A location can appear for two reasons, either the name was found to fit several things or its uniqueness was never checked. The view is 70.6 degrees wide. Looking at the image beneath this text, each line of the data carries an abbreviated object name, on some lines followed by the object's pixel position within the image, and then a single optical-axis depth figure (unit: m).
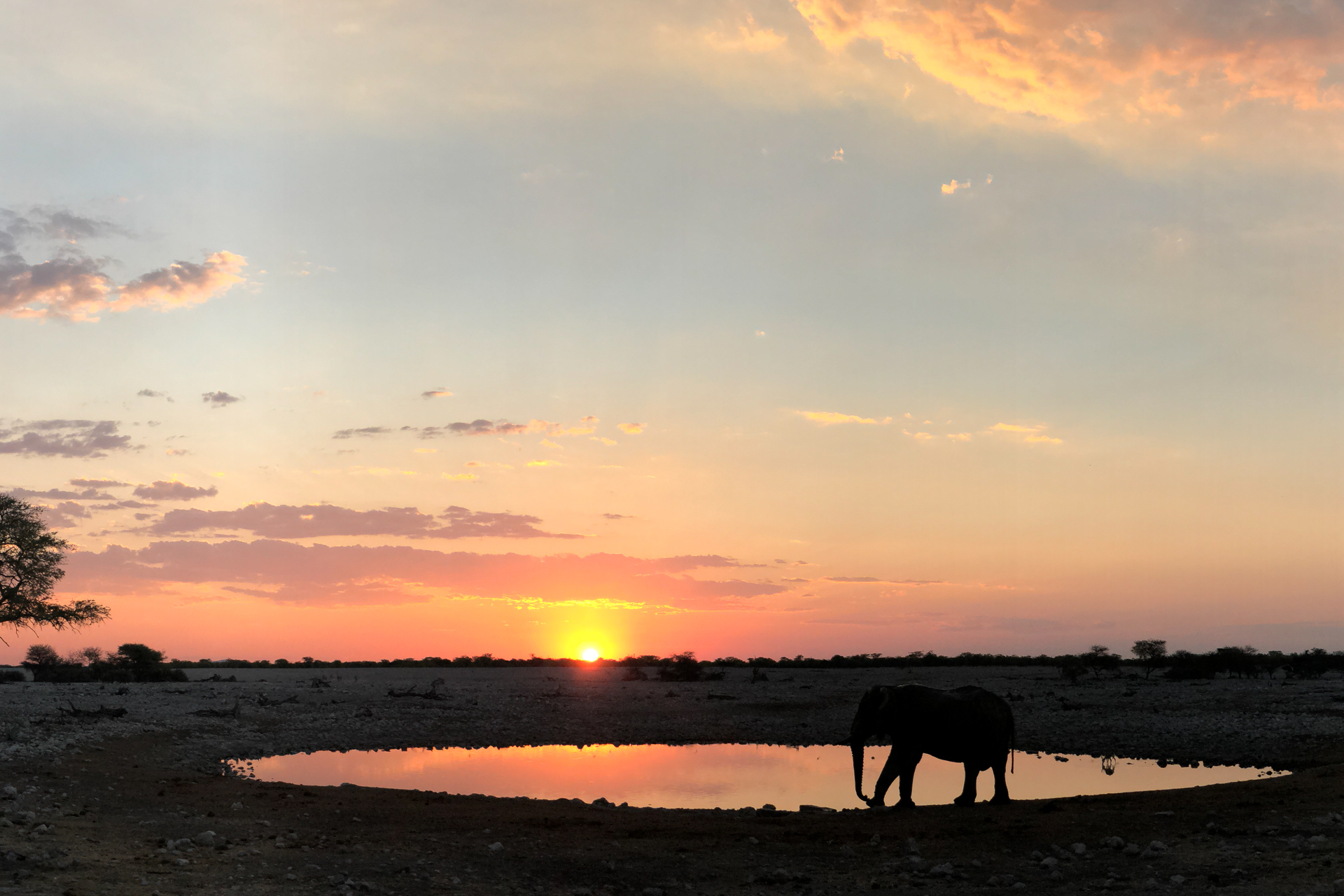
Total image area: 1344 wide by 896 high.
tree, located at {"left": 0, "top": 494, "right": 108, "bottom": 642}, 38.88
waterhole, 23.97
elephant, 20.34
